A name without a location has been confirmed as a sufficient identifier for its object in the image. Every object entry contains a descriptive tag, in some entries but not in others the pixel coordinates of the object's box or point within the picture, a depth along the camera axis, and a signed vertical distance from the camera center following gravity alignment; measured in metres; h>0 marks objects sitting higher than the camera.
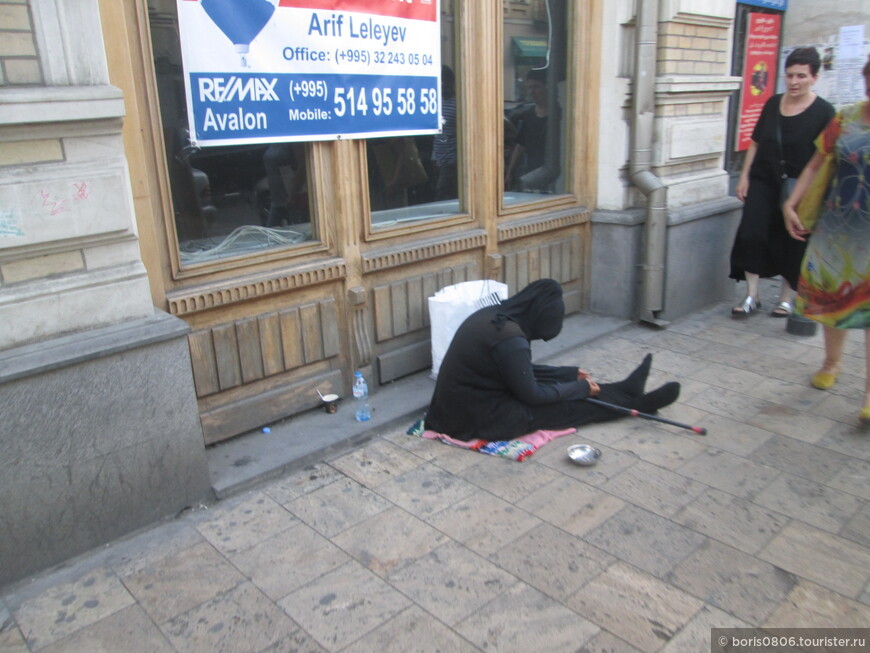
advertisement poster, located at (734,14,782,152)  7.52 +0.28
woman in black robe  3.79 -1.47
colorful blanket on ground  3.84 -1.80
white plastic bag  4.59 -1.24
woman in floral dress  4.05 -0.81
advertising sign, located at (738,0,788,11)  7.29 +0.92
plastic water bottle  4.23 -1.69
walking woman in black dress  5.34 -0.59
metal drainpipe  5.45 -0.51
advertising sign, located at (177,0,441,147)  3.64 +0.22
